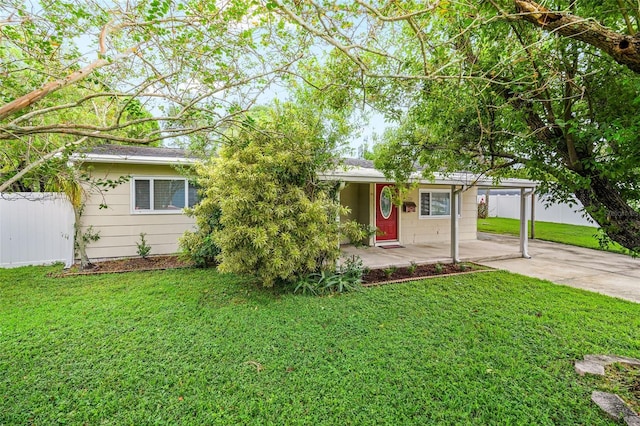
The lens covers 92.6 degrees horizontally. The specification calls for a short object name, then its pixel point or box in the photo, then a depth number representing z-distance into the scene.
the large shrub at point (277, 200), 4.92
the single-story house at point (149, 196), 7.28
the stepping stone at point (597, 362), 3.10
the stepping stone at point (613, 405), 2.51
